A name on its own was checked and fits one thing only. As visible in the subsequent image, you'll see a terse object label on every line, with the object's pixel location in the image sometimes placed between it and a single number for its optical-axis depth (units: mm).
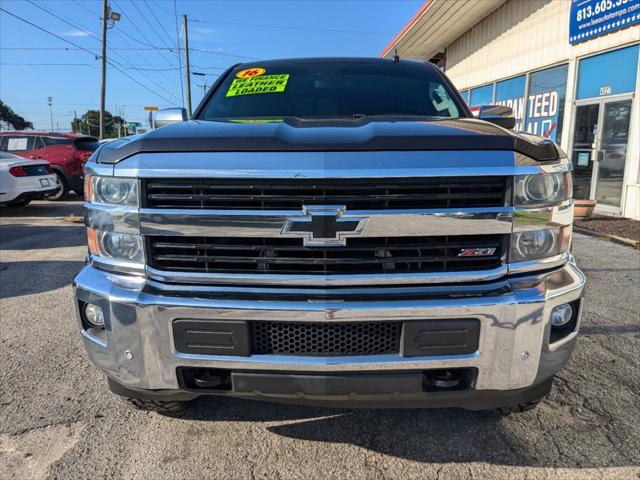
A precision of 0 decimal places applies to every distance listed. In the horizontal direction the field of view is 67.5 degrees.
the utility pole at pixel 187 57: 42656
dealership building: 8922
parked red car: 12328
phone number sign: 8582
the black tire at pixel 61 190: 12445
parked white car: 9672
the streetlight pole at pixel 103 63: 27469
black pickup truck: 1816
